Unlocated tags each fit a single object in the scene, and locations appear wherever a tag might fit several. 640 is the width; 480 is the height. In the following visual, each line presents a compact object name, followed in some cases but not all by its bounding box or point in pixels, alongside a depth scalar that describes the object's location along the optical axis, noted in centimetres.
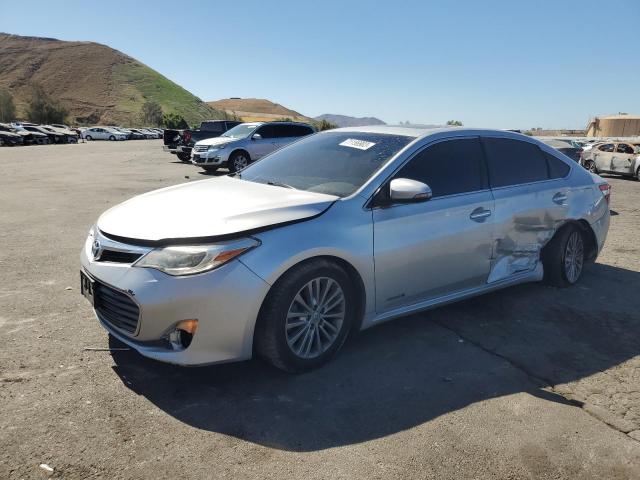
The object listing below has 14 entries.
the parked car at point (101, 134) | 5618
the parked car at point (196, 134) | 1991
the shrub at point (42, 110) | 8350
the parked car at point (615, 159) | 1986
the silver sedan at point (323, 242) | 296
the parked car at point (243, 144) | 1561
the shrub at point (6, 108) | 8000
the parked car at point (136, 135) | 6046
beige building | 7425
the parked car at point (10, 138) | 3959
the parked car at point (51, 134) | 4416
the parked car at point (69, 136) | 4558
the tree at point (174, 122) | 9638
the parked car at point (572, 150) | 1074
